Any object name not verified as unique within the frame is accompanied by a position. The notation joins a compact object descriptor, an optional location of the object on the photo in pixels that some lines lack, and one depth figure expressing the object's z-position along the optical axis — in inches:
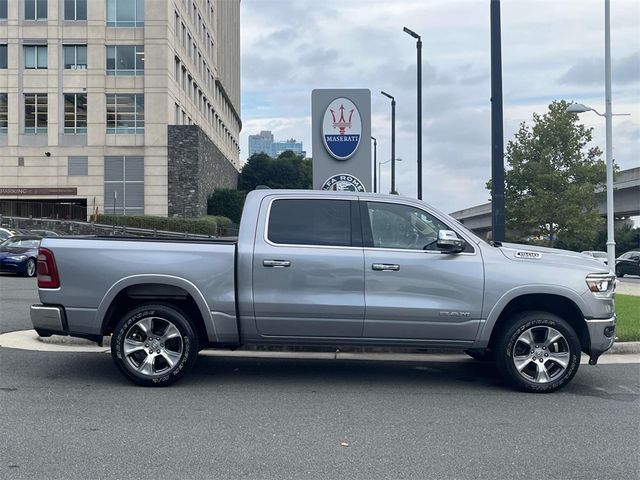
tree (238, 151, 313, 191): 3356.3
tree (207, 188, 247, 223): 2156.7
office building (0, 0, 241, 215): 1788.9
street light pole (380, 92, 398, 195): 1179.3
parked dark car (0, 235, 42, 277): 840.3
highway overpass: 1704.0
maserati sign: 490.6
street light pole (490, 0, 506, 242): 434.6
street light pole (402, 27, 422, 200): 838.5
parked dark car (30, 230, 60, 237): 1016.9
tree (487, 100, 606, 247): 1380.4
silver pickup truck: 268.5
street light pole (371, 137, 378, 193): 1621.6
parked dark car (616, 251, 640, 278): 1316.1
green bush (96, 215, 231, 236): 1664.6
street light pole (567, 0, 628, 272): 754.2
